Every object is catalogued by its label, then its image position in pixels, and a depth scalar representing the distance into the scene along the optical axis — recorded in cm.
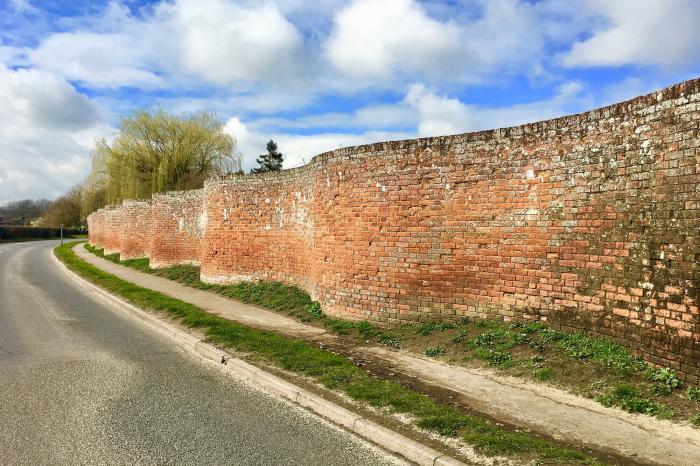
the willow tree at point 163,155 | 3444
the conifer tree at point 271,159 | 5689
